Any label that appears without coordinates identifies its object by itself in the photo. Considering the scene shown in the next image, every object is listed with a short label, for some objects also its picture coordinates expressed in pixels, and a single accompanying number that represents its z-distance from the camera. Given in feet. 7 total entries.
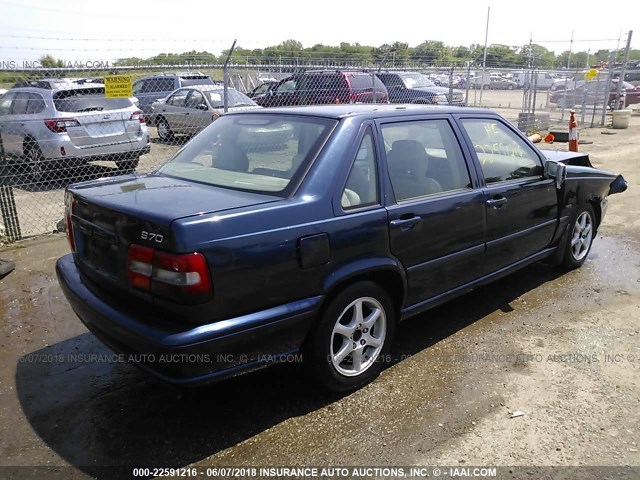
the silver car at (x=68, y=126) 27.14
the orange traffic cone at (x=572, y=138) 33.71
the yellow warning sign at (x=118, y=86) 21.70
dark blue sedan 8.14
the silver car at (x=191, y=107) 40.62
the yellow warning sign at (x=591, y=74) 54.08
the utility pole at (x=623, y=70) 58.90
